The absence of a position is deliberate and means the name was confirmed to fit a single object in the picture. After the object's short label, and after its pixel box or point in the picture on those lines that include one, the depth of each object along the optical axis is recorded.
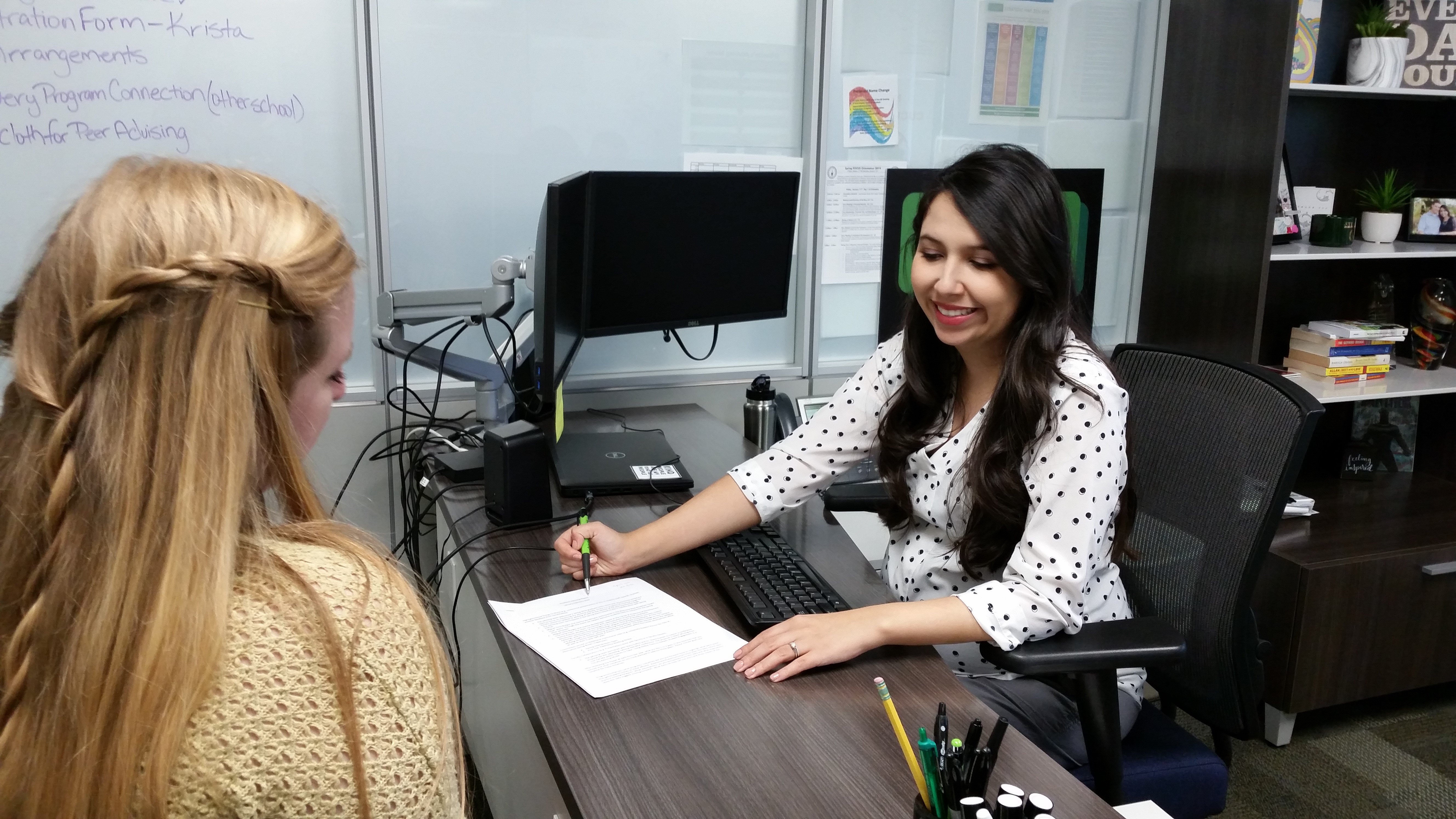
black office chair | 1.32
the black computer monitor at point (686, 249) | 1.98
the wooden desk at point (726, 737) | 0.97
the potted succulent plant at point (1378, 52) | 2.64
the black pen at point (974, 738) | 0.92
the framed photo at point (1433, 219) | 2.82
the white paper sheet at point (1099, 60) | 2.85
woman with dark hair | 1.32
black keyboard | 1.34
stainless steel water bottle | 2.29
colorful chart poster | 2.77
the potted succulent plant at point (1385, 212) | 2.76
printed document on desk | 1.20
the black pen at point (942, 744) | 0.89
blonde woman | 0.70
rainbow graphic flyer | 2.65
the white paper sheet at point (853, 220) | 2.69
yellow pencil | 0.92
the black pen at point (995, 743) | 0.90
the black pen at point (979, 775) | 0.89
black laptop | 1.86
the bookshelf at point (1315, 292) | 2.41
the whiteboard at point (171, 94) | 2.01
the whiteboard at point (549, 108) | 2.28
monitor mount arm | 1.96
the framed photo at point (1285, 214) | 2.72
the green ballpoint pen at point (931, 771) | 0.89
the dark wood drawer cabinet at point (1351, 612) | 2.37
